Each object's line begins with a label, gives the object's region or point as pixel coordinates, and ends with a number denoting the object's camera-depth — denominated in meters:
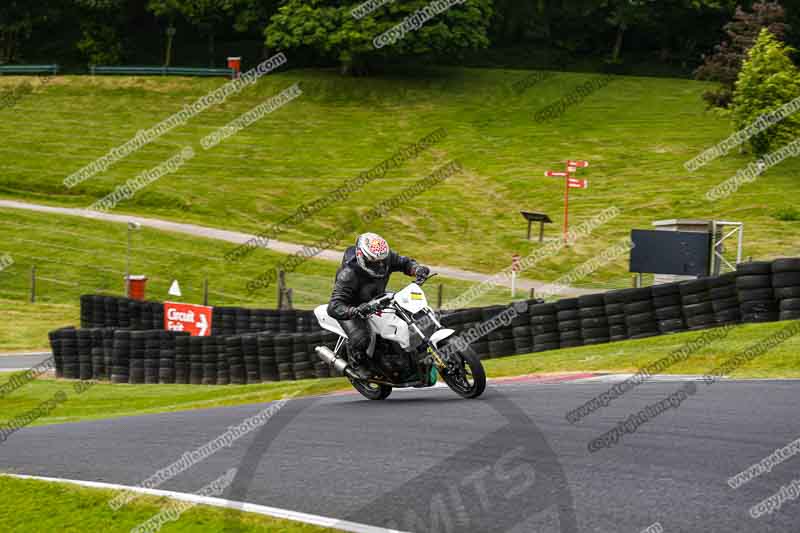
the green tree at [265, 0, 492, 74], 68.62
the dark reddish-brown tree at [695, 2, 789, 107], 58.34
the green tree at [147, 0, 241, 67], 74.88
